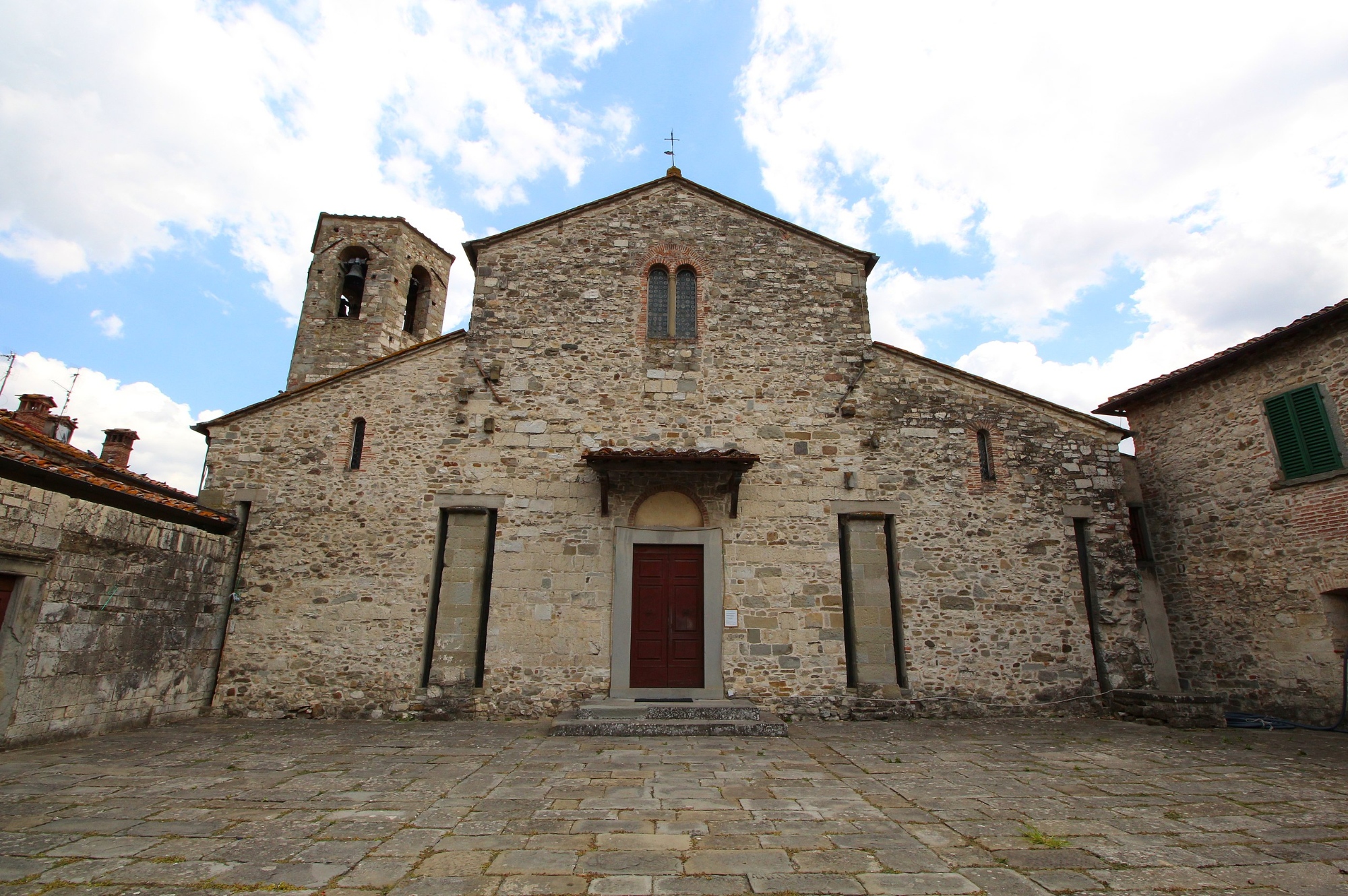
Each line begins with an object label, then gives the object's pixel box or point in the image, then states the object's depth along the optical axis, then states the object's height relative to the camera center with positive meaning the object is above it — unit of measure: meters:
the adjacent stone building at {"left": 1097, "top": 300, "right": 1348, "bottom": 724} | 9.03 +1.72
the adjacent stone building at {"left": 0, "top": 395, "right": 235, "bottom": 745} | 6.88 +0.20
